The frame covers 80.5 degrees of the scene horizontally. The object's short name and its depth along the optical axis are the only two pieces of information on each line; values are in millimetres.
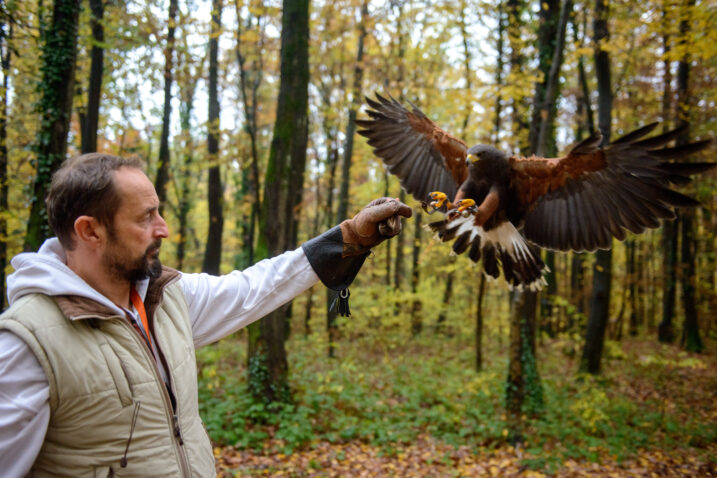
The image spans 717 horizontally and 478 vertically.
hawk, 2811
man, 1056
